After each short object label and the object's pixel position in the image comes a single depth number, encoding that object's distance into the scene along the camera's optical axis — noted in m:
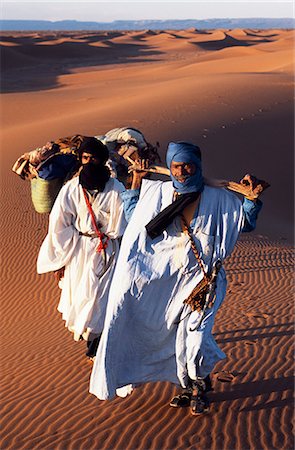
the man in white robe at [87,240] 6.10
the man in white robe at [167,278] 4.96
